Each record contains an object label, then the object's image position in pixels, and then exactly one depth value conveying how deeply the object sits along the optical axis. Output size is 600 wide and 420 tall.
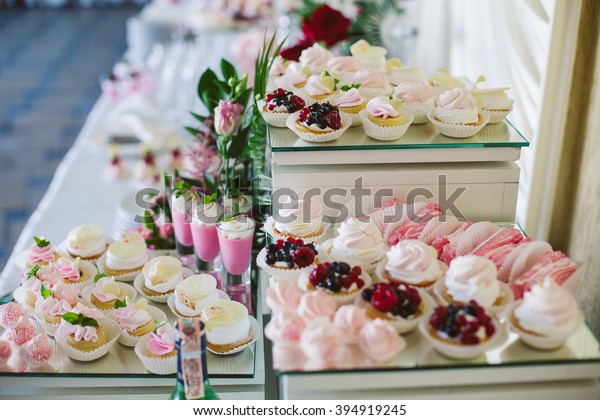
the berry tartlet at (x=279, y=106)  1.75
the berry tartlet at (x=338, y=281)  1.36
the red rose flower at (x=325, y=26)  2.84
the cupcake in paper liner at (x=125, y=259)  1.87
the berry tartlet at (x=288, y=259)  1.47
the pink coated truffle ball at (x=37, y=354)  1.53
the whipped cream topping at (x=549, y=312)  1.25
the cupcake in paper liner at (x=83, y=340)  1.55
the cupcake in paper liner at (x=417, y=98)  1.75
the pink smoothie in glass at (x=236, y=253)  1.79
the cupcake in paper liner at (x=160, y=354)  1.52
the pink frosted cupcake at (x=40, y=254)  1.88
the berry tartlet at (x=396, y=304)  1.30
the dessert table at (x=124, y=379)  1.51
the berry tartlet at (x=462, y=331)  1.24
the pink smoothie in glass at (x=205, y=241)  1.87
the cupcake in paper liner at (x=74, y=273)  1.81
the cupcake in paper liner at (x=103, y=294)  1.71
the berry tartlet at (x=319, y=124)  1.65
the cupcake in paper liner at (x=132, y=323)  1.60
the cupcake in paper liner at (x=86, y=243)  1.94
